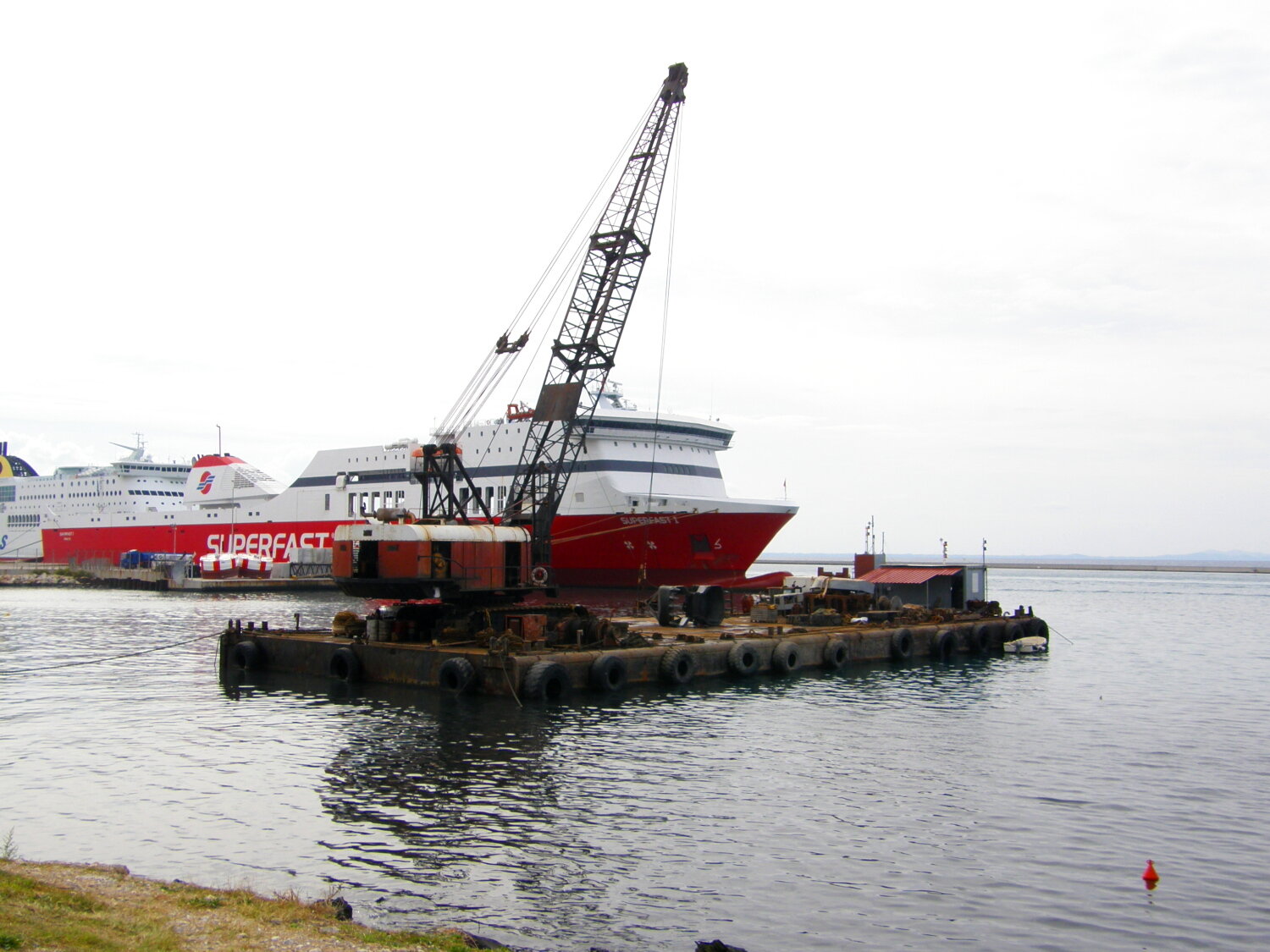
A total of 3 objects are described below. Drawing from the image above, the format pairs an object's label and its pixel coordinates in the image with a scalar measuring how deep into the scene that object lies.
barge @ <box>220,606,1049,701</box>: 27.30
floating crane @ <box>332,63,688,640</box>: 30.31
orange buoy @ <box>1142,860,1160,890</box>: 13.91
